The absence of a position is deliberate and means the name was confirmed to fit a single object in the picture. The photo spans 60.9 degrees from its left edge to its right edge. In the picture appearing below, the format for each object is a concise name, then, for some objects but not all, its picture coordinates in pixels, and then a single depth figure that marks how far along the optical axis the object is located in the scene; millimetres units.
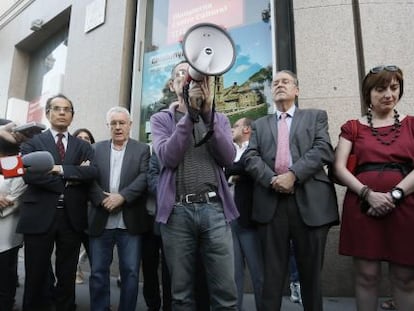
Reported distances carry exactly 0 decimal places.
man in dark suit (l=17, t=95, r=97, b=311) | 2770
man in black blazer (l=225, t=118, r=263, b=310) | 2988
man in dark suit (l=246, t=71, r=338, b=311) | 2357
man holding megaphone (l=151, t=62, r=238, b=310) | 1914
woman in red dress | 2211
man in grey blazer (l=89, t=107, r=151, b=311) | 2859
